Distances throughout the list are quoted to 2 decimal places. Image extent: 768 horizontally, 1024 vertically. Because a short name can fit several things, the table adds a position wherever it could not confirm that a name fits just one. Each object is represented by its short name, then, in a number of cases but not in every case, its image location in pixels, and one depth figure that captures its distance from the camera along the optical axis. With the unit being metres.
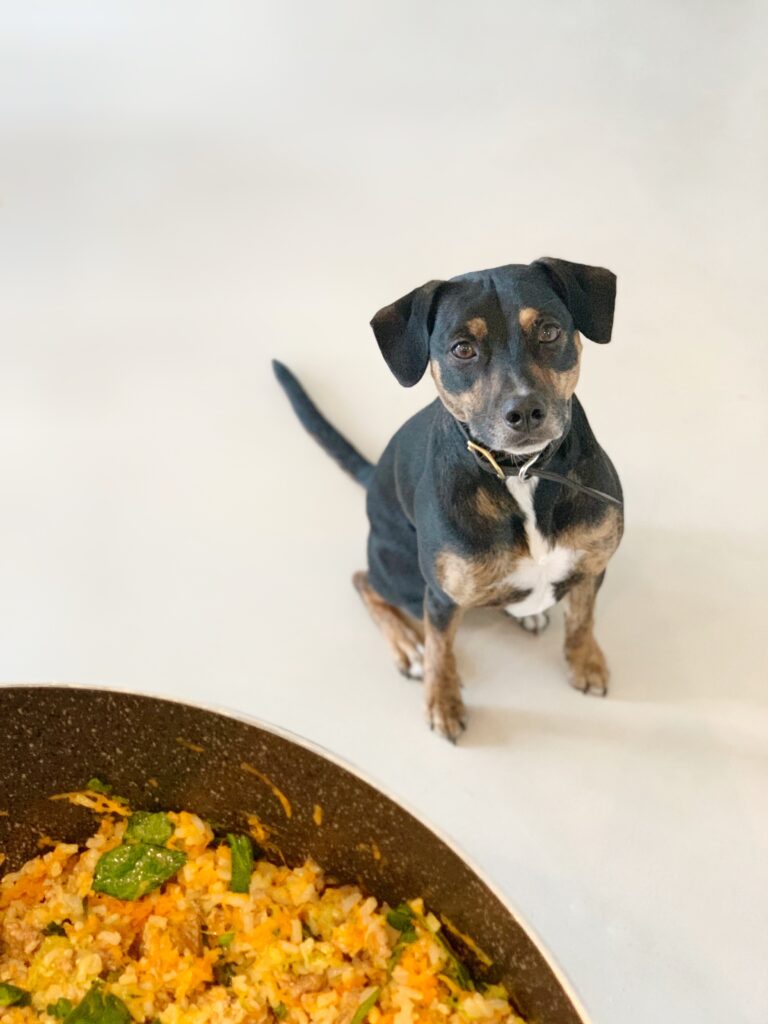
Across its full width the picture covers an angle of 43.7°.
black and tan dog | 1.40
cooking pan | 1.29
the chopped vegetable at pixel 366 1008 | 1.39
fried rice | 1.41
